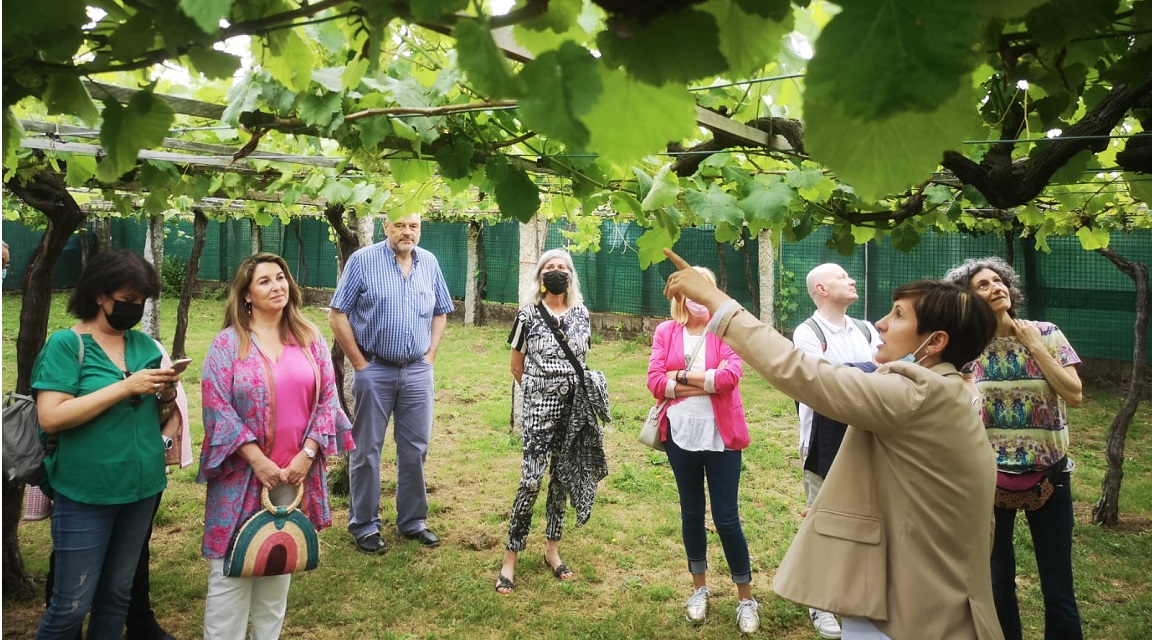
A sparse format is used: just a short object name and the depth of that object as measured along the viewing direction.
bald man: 3.76
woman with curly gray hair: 3.09
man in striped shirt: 4.79
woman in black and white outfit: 4.34
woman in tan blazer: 2.07
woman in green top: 2.78
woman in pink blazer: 3.81
